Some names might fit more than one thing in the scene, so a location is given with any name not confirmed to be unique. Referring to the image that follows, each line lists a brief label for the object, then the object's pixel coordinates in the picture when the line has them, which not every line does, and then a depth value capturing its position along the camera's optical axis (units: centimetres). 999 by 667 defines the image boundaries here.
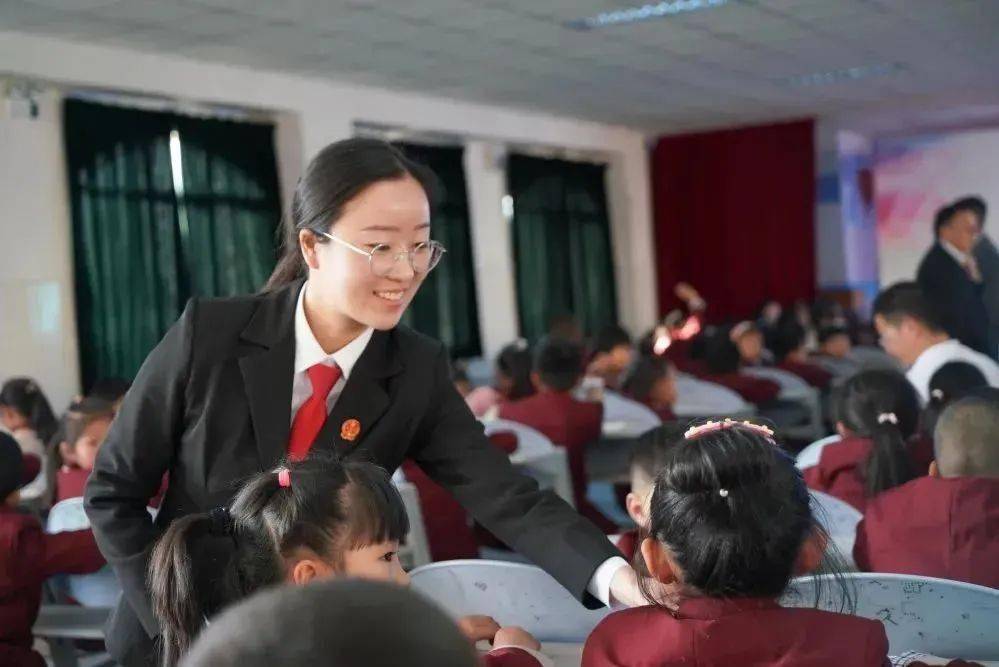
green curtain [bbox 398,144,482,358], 899
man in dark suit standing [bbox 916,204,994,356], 539
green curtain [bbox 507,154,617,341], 1001
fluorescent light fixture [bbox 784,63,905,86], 834
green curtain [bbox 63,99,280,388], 646
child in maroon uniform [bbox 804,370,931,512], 279
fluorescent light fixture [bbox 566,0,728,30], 603
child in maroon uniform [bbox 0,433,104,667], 253
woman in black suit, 159
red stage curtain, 1141
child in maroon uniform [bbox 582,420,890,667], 133
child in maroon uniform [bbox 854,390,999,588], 208
